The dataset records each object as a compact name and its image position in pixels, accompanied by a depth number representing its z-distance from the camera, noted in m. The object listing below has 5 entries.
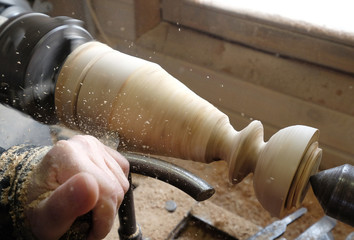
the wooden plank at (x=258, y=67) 1.08
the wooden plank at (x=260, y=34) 1.02
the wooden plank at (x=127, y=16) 1.23
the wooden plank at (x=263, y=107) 1.14
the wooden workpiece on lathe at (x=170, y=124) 0.51
